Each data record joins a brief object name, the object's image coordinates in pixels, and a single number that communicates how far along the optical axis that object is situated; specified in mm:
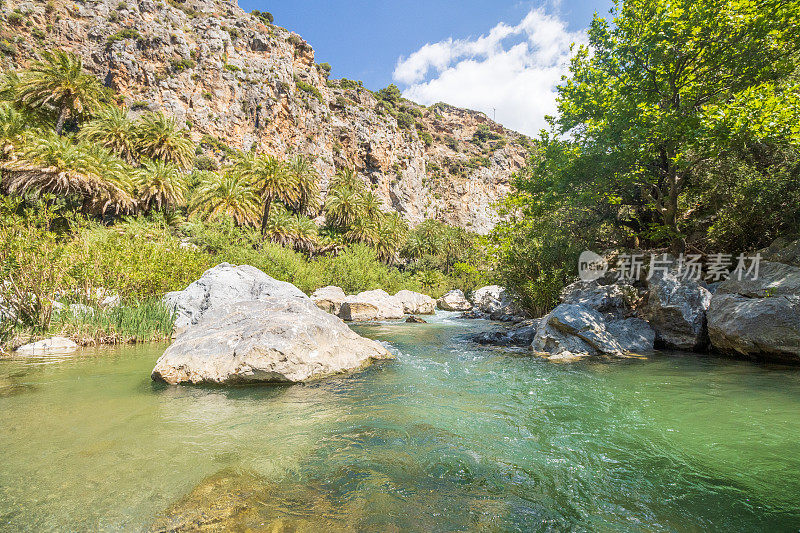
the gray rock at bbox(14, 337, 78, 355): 9297
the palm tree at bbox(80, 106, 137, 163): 33781
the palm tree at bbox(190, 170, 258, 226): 31969
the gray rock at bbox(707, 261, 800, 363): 8203
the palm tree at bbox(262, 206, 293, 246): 36344
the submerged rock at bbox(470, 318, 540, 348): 12126
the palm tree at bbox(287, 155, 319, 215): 40500
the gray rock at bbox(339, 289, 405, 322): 21969
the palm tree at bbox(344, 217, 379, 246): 42344
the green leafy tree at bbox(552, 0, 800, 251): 9688
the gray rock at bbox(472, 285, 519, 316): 20672
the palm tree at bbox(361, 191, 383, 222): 44719
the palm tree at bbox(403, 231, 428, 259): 53250
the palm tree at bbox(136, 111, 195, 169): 35188
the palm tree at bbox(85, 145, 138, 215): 27500
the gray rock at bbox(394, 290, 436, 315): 27578
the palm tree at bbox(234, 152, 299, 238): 34031
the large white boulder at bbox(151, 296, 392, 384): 6805
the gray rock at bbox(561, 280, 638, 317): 12339
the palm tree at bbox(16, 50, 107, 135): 31969
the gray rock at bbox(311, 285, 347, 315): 24688
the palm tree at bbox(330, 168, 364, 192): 48875
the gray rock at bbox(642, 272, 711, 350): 10453
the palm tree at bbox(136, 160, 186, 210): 31188
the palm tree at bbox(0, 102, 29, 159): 25750
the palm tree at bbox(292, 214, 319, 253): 38100
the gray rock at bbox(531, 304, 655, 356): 10102
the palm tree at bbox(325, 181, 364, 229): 43094
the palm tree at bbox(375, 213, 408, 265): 44594
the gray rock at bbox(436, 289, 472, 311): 31391
